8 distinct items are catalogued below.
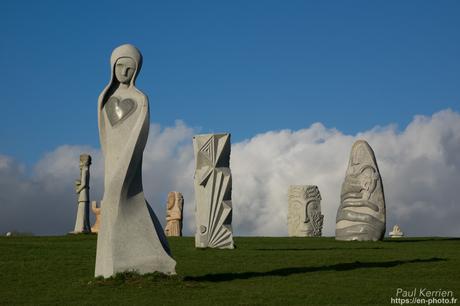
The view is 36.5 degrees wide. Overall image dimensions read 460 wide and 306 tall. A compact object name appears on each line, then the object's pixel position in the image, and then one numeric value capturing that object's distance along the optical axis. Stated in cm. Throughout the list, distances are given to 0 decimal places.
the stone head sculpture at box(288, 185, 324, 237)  3622
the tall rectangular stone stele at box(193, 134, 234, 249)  2356
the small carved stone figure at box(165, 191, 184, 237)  3788
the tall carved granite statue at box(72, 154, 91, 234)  3522
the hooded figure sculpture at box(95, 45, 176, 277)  1369
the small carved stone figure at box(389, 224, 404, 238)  4216
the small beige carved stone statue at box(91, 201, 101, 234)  3866
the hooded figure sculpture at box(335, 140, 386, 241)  2805
